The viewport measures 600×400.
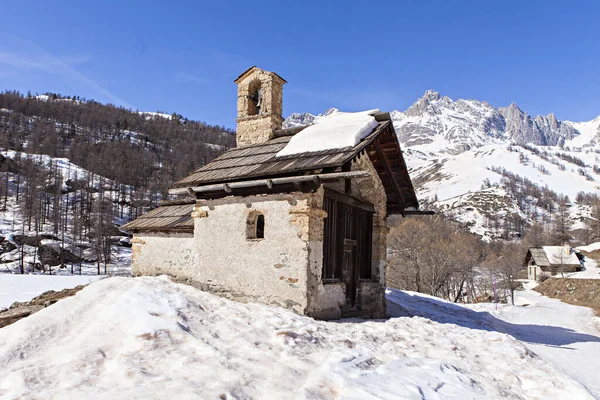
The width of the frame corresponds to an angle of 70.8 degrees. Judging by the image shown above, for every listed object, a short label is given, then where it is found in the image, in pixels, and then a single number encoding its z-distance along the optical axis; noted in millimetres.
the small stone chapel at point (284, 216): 8836
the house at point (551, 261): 47000
